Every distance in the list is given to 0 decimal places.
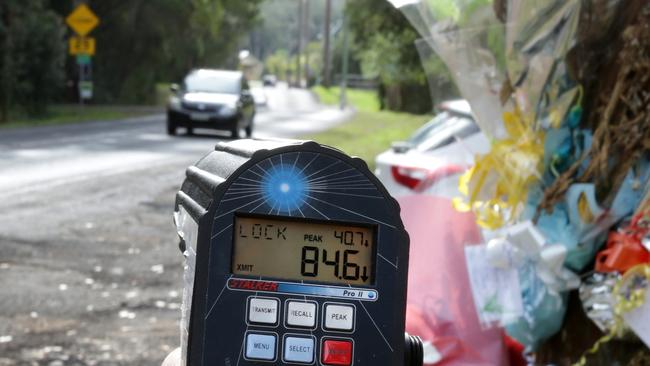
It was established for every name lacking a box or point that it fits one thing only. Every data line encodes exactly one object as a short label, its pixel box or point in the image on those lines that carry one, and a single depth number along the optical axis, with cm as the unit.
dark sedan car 2869
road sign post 4091
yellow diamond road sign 4081
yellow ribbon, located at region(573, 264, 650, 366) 363
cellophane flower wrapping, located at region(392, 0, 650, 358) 402
